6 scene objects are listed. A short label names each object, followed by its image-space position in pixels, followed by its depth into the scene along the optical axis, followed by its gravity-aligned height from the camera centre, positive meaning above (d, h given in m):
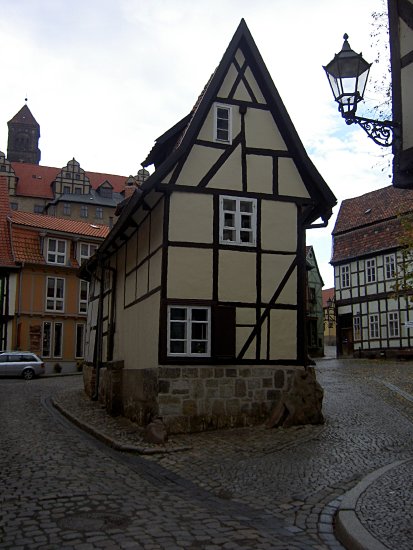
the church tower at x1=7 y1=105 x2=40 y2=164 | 93.12 +32.22
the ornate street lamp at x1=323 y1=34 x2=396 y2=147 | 7.73 +3.37
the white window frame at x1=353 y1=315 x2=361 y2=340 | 42.38 +1.98
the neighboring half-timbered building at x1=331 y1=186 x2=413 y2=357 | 39.28 +5.32
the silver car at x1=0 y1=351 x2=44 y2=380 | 33.72 -0.58
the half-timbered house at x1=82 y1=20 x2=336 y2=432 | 14.41 +2.41
